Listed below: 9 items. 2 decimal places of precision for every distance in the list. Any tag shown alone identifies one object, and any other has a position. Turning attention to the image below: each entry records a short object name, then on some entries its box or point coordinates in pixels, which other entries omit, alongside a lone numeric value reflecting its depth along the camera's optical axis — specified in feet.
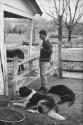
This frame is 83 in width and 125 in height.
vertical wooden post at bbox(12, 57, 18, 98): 20.60
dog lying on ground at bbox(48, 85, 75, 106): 19.41
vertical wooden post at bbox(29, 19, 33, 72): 28.68
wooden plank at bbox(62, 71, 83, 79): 31.19
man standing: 22.03
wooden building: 19.70
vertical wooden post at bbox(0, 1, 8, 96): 19.53
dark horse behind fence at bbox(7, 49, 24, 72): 33.96
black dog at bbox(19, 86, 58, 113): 17.17
